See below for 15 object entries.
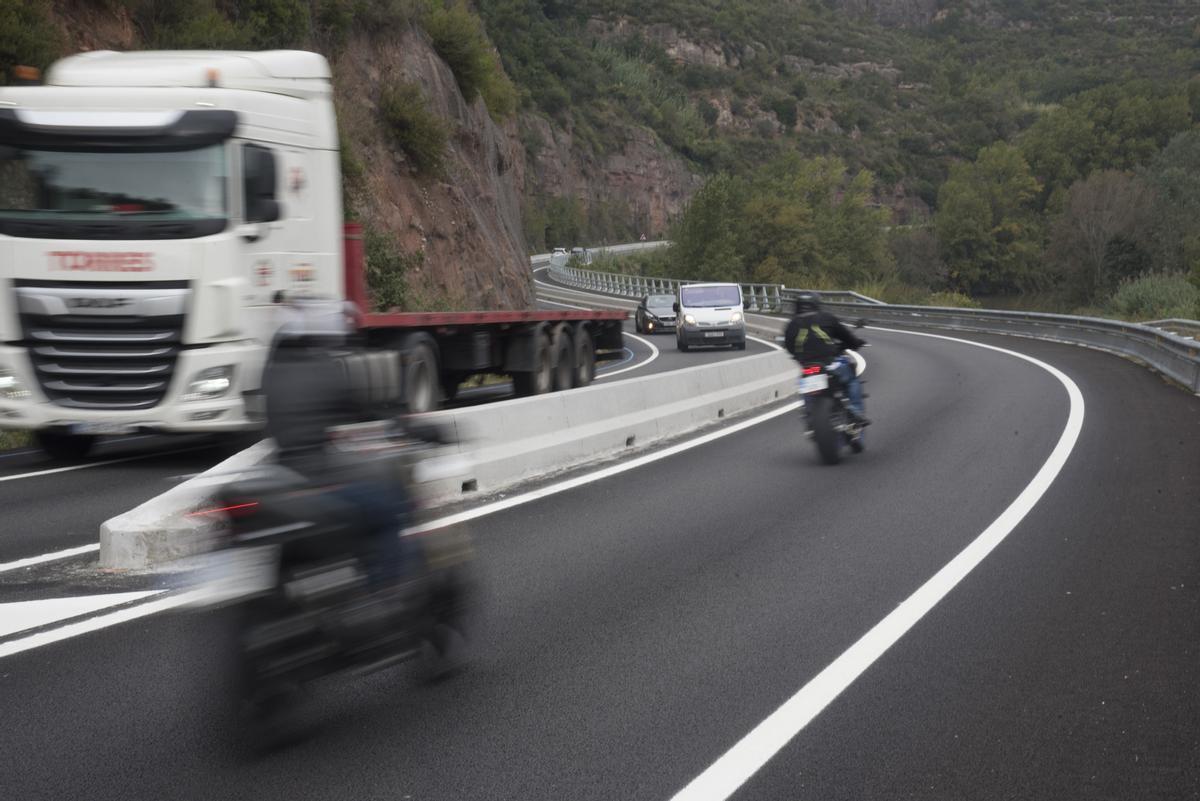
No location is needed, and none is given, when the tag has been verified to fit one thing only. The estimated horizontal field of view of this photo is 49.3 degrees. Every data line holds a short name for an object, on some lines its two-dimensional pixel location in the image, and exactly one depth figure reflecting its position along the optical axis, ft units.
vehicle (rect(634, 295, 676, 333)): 154.30
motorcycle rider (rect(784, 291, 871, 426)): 41.52
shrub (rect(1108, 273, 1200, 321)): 135.64
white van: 116.98
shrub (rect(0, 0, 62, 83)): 75.82
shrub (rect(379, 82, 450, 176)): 131.54
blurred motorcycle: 15.79
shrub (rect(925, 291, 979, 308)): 211.43
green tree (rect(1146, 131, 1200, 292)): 285.84
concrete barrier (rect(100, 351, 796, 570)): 26.48
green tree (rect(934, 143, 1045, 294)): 370.73
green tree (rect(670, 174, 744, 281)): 284.00
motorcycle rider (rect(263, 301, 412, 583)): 16.07
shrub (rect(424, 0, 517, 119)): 161.17
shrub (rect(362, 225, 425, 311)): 103.19
